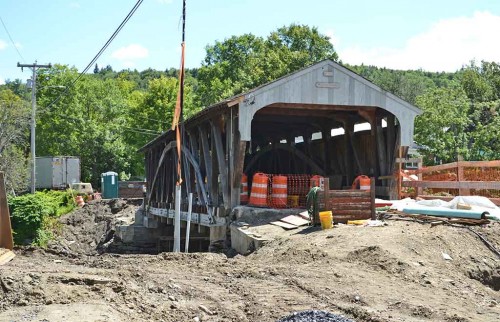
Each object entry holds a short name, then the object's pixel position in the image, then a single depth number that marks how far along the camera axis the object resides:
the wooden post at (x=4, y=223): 13.04
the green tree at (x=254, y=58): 55.75
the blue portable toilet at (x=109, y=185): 51.44
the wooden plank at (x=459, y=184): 15.60
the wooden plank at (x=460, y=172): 17.67
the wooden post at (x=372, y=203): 15.23
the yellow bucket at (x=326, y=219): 14.62
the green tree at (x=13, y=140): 37.56
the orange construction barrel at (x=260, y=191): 18.91
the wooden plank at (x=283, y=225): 15.88
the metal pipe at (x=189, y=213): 17.35
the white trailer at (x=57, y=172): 51.25
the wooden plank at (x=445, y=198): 16.27
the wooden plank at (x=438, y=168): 17.98
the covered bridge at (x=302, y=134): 18.62
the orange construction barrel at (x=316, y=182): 16.87
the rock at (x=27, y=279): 8.84
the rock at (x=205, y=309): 8.34
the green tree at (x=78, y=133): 62.56
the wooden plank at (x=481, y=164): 16.38
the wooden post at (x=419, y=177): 19.20
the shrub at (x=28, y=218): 20.07
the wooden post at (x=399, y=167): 19.53
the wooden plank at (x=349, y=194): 15.20
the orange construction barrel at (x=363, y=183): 18.92
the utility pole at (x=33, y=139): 38.25
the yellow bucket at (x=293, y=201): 19.95
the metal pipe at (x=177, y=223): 16.45
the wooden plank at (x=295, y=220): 16.11
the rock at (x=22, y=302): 8.20
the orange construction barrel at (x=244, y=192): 19.89
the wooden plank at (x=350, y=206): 15.25
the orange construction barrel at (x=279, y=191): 19.12
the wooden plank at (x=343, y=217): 15.29
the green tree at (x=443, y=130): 36.41
